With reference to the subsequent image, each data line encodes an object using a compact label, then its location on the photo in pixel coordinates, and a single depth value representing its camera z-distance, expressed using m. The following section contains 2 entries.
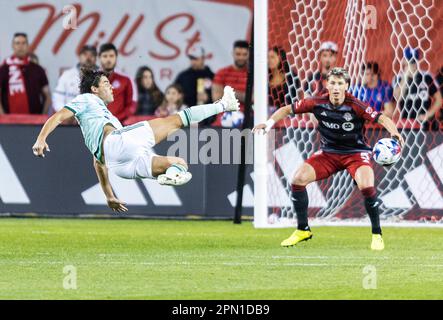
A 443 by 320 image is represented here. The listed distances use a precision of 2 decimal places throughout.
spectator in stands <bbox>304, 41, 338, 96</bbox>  16.75
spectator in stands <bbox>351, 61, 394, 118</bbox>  17.01
